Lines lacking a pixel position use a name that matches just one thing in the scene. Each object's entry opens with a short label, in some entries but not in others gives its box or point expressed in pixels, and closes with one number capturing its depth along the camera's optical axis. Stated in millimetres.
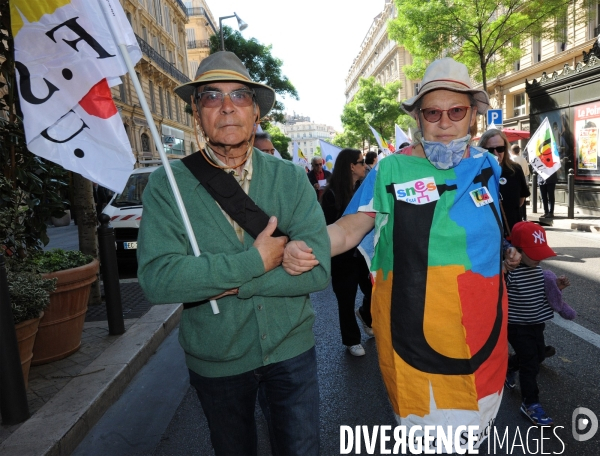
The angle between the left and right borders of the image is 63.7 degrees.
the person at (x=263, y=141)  6258
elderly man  1721
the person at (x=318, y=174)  11922
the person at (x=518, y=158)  8852
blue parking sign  13816
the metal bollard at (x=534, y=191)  13576
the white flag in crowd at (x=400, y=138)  11656
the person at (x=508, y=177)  4715
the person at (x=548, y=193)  12022
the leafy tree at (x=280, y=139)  67550
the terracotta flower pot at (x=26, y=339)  3645
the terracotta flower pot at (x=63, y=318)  4363
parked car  8516
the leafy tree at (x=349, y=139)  67081
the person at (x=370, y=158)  9105
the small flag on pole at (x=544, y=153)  10766
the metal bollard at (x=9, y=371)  3166
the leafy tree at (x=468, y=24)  17438
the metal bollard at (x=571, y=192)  11781
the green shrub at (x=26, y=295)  3645
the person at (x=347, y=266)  4473
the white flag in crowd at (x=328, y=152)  13343
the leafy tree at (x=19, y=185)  4270
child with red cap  3133
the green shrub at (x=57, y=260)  4594
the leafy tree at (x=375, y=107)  51512
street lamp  24453
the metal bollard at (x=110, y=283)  5047
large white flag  2270
